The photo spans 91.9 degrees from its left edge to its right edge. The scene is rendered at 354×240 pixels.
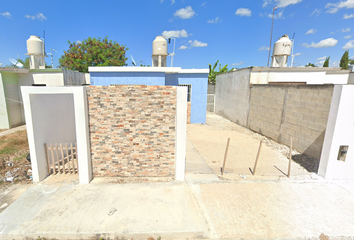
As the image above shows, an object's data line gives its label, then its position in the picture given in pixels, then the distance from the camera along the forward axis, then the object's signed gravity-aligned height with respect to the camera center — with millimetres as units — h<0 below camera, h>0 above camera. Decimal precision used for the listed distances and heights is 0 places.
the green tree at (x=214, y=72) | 22750 +2772
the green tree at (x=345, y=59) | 27444 +5971
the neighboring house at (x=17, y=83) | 10664 +286
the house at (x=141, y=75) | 10555 +1016
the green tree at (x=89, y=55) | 20172 +4041
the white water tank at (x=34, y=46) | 12922 +3127
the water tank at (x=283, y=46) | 13264 +3718
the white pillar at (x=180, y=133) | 4855 -1184
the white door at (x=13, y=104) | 10920 -1113
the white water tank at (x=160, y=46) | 12000 +3131
